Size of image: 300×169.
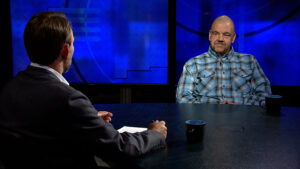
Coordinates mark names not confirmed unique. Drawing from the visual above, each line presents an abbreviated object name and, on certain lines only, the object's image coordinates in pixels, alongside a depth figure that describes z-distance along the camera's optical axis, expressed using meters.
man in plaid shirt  2.77
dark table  1.10
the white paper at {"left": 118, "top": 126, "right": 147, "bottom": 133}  1.46
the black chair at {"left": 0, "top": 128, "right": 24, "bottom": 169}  0.80
